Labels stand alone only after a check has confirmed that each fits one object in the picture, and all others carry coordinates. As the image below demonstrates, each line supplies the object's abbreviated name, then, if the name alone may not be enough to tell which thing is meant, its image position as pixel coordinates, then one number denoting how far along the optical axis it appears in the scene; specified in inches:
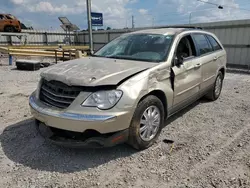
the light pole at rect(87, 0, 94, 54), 439.5
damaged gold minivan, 99.7
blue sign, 570.9
